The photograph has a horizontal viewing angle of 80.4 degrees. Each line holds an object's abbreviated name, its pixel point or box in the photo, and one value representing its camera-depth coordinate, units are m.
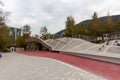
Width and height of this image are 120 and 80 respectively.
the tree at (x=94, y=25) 16.26
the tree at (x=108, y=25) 16.10
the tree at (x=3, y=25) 9.03
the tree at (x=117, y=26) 16.81
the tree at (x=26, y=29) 20.80
